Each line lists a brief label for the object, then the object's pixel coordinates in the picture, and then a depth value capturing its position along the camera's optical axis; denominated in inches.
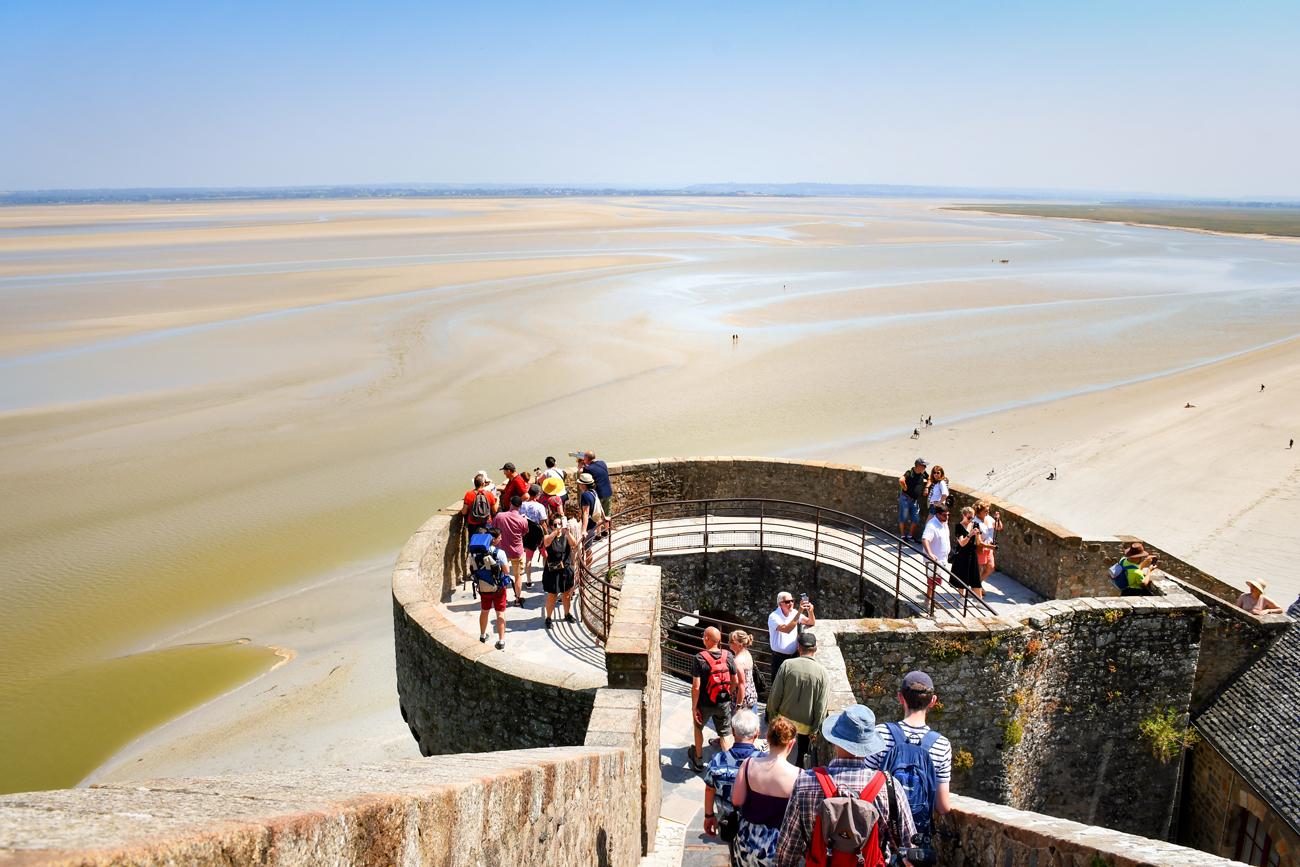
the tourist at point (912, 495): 389.4
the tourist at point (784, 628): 260.5
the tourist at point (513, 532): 336.2
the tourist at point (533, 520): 345.7
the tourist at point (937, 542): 355.9
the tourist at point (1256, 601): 352.2
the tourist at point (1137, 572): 319.9
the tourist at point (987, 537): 350.6
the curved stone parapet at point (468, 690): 240.7
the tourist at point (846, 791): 136.8
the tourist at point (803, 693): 201.3
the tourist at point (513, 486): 350.3
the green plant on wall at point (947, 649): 276.7
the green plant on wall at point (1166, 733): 313.4
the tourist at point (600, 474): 389.4
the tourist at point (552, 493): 362.9
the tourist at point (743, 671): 235.6
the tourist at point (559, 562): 327.9
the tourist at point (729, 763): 179.0
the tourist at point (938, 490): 372.2
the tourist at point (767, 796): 155.9
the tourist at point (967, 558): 345.4
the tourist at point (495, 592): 302.0
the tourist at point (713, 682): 236.5
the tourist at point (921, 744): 157.9
